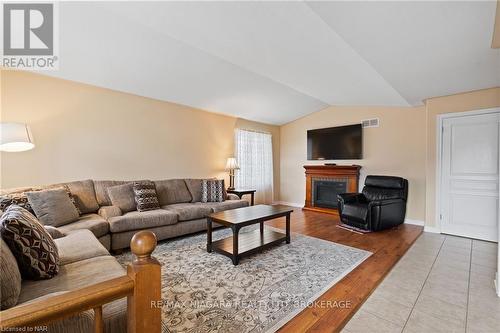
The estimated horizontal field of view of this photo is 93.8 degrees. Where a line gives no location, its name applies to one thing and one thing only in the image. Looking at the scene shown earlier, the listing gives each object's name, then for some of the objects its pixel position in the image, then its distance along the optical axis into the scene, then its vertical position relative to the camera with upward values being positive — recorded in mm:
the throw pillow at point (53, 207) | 2506 -454
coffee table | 2637 -937
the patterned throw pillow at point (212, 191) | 4250 -465
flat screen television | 5094 +522
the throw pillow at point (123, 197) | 3344 -454
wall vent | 4902 +914
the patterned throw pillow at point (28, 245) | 1220 -437
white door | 3418 -167
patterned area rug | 1704 -1103
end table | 4867 -549
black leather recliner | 3715 -668
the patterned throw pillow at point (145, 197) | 3403 -464
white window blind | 5719 +70
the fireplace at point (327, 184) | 5098 -430
